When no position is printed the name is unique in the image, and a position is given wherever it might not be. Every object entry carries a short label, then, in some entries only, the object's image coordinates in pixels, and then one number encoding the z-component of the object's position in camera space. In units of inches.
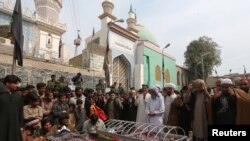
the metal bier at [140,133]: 99.0
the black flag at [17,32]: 155.2
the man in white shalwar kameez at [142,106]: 166.2
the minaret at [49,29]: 475.0
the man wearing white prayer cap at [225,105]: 104.0
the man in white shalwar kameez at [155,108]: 145.3
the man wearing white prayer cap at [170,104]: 137.5
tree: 847.2
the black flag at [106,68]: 370.8
